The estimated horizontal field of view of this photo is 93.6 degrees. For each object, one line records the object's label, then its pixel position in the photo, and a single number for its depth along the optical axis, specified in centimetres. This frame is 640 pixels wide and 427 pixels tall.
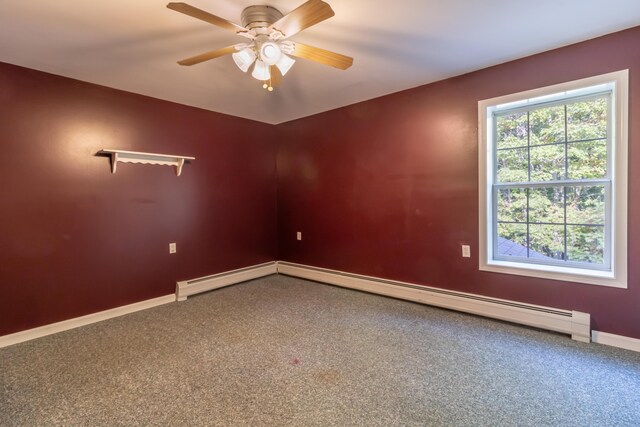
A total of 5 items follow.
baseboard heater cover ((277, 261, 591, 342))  234
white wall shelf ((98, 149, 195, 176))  298
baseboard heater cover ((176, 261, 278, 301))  348
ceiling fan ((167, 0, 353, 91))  157
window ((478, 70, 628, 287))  223
